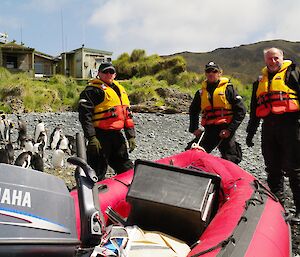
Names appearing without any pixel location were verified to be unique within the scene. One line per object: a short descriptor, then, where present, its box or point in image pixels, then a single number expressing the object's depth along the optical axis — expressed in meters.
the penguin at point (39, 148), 11.11
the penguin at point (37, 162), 8.46
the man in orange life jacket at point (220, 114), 5.36
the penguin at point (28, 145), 11.36
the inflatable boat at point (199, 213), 2.85
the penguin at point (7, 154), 8.71
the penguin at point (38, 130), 13.52
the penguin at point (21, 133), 12.97
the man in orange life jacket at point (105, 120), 4.88
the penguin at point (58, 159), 9.54
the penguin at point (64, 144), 11.73
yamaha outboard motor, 1.89
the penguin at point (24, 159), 8.42
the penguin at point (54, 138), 12.58
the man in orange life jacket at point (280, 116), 4.70
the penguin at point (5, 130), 14.22
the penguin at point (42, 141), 11.49
